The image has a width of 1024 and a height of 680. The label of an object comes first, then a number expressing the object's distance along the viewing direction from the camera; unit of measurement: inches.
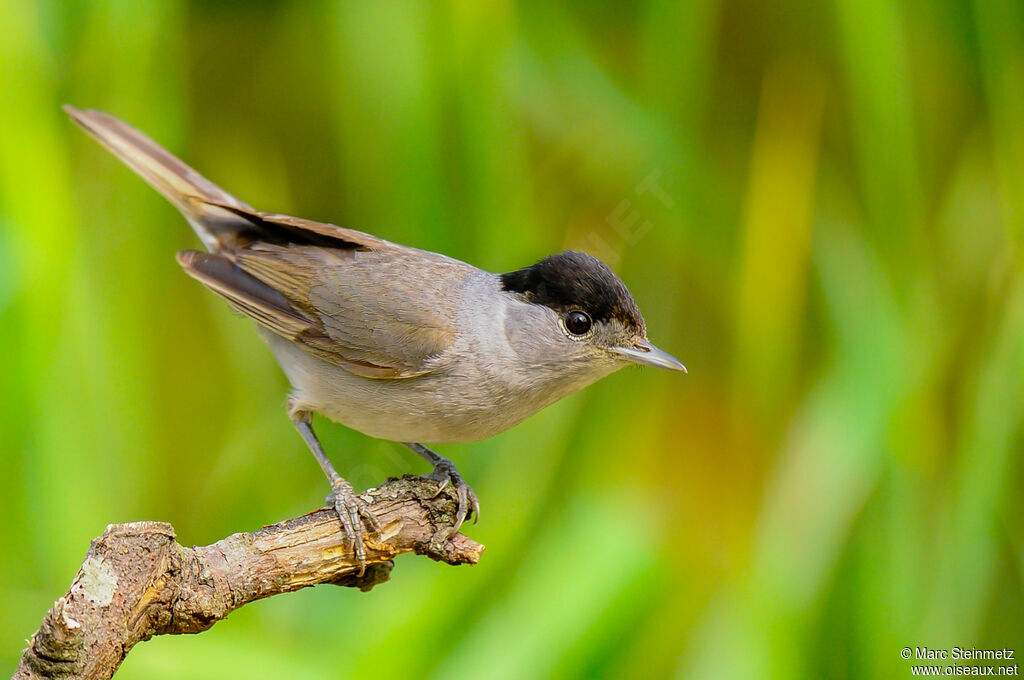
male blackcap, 112.0
